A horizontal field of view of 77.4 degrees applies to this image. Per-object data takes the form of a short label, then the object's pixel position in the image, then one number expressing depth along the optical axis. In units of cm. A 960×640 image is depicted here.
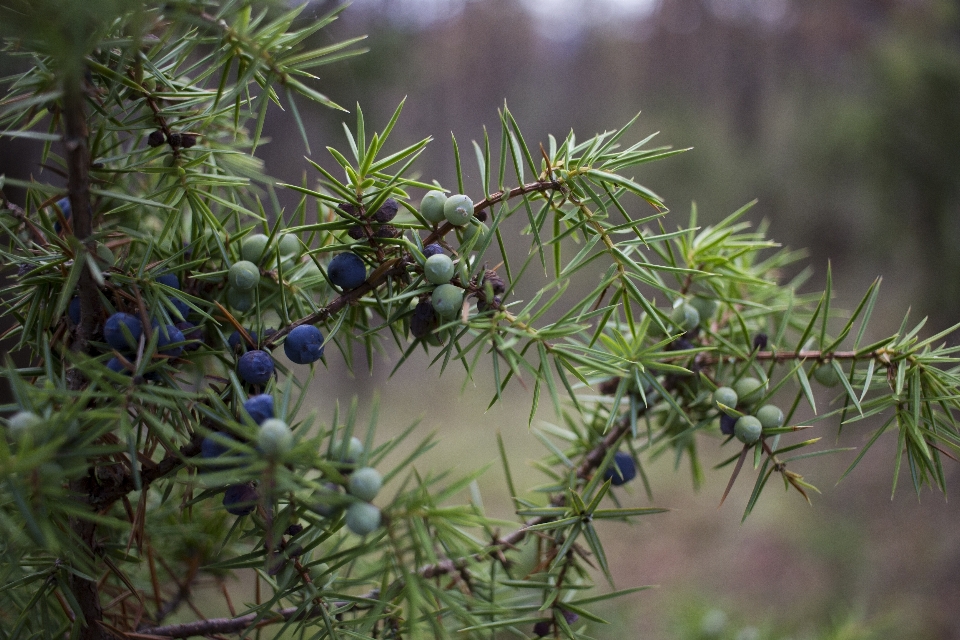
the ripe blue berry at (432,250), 31
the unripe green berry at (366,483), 22
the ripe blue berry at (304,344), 29
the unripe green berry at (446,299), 28
